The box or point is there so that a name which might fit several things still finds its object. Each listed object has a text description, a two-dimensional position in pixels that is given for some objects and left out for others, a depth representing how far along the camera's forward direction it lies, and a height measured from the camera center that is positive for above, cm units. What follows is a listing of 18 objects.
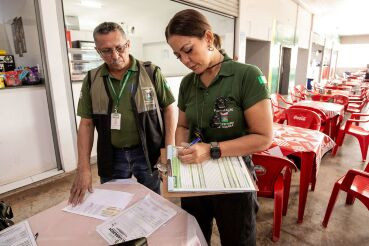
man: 131 -23
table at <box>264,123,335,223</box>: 195 -65
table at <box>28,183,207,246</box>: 83 -57
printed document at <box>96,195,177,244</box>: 84 -56
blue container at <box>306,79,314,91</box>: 992 -66
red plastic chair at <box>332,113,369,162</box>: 331 -90
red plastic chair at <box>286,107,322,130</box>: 297 -62
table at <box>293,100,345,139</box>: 341 -59
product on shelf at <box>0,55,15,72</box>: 256 +7
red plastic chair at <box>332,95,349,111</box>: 447 -58
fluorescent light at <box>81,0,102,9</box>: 415 +114
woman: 88 -15
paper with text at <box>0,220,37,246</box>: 83 -58
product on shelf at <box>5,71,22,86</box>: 246 -10
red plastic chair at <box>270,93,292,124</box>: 387 -72
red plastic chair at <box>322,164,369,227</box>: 171 -87
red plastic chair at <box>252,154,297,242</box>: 168 -80
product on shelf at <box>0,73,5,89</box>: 238 -11
